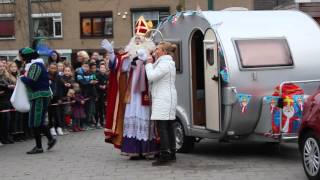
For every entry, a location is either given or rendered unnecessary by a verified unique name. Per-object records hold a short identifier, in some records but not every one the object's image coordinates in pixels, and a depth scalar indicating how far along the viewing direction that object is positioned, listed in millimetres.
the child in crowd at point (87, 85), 15820
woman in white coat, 9359
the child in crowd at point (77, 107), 15539
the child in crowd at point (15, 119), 13677
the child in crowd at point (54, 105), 14555
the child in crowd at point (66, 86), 15073
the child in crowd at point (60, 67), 15277
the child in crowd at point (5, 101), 13234
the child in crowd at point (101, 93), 16422
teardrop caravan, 9453
